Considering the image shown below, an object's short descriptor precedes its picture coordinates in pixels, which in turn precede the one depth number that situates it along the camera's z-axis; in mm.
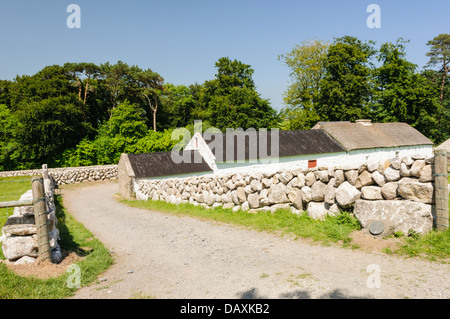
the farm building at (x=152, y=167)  23062
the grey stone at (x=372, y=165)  6601
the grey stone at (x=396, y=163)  6250
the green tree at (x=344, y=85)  41031
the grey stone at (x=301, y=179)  8250
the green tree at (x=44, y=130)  37094
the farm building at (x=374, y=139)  29422
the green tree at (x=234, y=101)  44938
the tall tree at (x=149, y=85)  46781
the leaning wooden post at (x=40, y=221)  5613
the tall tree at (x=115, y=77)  44500
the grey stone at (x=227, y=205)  11190
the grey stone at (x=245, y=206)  10289
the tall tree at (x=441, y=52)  45812
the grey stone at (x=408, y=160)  6045
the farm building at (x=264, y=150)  24656
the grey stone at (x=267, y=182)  9440
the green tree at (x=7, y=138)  37812
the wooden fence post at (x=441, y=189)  5555
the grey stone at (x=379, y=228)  6004
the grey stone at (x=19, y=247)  5453
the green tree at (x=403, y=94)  39812
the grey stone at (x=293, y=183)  8519
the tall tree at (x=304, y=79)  46125
